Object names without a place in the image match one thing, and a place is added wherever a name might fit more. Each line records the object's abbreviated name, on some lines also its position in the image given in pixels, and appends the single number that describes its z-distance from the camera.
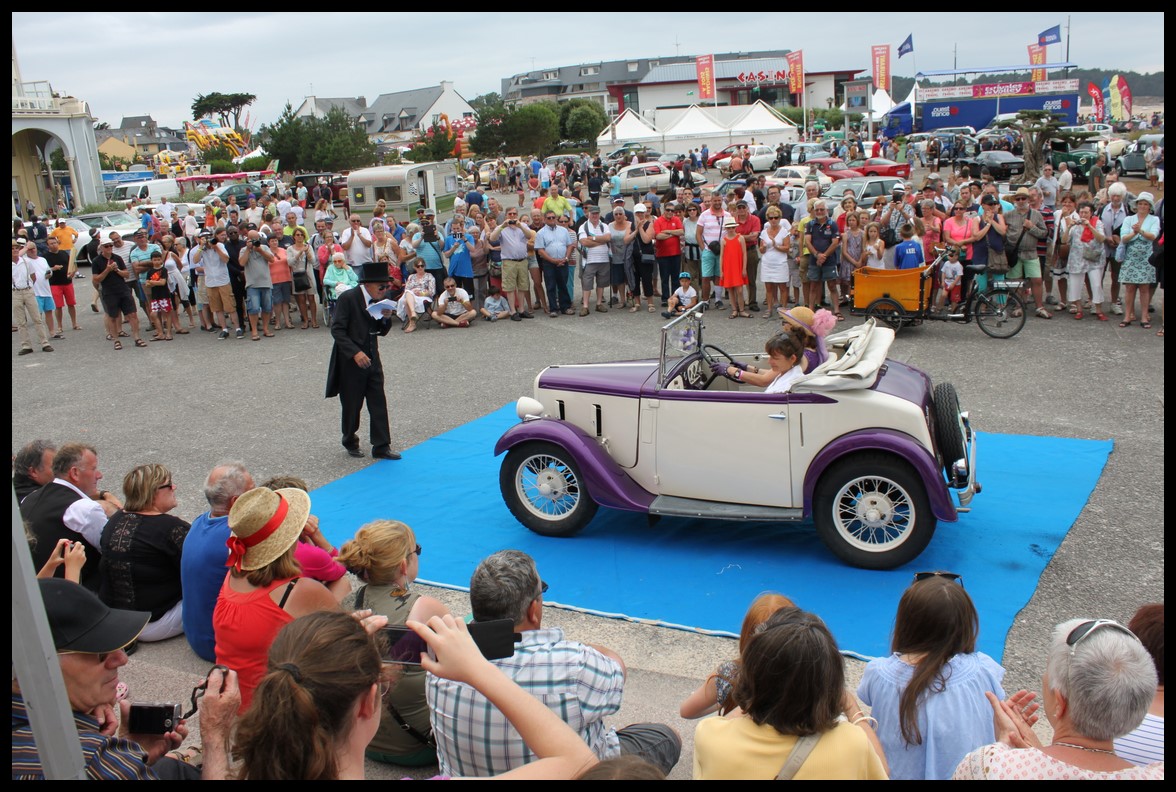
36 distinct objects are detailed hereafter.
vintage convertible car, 5.83
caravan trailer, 25.34
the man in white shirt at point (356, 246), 15.57
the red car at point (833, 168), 32.62
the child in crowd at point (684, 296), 13.81
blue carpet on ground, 5.55
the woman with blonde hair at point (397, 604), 3.90
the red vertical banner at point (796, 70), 54.44
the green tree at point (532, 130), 58.47
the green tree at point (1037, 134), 28.44
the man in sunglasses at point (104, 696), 2.78
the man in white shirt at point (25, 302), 14.45
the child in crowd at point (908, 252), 12.21
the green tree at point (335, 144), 49.75
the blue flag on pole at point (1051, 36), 44.56
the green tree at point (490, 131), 58.28
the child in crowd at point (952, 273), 12.40
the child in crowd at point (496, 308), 15.20
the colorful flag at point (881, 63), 53.03
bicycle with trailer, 11.70
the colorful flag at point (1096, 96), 46.65
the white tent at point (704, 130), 45.88
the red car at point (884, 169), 34.72
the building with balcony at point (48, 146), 42.47
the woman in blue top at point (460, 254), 15.09
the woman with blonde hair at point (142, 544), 5.04
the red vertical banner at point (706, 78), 53.72
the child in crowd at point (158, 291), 14.98
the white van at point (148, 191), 38.31
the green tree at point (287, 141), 52.41
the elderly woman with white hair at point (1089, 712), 2.41
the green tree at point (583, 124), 66.50
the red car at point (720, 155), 45.16
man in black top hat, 8.43
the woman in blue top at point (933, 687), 3.16
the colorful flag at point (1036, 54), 49.60
